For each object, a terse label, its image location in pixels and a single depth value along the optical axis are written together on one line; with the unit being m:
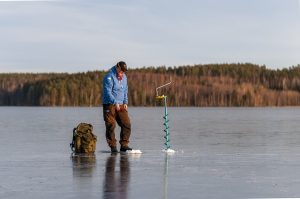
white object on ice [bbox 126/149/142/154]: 18.66
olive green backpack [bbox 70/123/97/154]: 18.94
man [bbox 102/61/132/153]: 18.95
